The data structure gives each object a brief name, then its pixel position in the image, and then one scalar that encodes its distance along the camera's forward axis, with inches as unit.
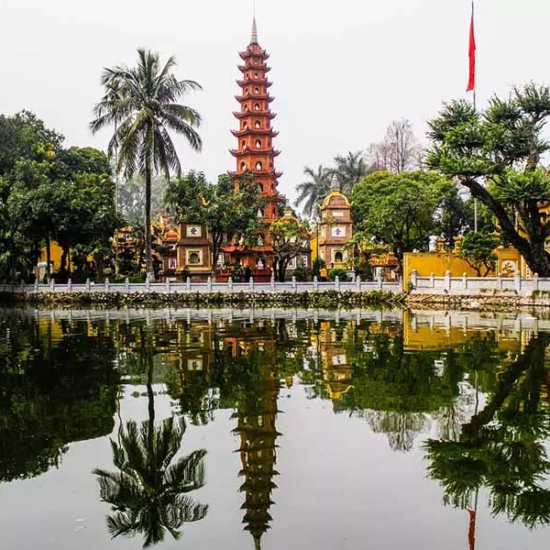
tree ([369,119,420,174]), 2091.5
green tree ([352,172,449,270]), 1462.8
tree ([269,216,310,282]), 1571.1
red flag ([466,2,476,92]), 1321.4
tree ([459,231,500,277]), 1358.3
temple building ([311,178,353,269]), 1792.6
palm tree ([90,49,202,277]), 1353.3
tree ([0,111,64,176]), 1740.9
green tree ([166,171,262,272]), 1563.7
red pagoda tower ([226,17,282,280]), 1829.5
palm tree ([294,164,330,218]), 2065.7
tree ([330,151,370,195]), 2086.6
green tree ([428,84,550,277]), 1234.6
